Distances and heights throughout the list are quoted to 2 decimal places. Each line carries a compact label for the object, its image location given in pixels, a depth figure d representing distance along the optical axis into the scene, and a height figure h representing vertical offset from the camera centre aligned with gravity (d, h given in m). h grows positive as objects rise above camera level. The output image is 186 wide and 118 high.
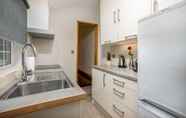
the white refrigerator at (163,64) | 0.76 -0.04
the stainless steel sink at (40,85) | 1.18 -0.27
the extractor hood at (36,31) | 2.27 +0.49
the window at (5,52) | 1.39 +0.07
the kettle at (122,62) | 2.58 -0.09
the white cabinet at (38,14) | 2.33 +0.82
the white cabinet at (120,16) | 1.77 +0.68
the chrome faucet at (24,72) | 1.40 -0.16
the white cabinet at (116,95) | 1.49 -0.54
